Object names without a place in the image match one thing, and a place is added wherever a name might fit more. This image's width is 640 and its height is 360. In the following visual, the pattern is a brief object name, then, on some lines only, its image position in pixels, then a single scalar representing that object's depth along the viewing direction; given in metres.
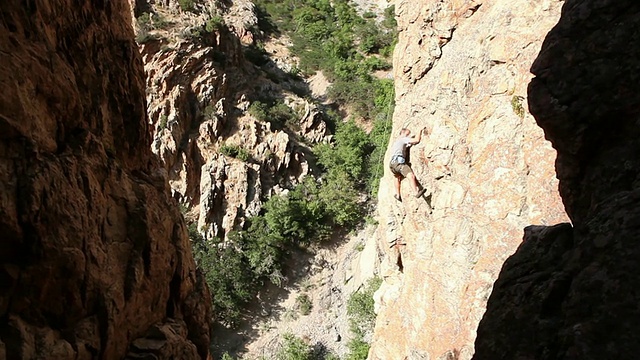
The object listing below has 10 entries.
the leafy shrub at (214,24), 33.91
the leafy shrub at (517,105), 9.44
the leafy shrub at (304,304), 28.08
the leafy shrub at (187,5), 34.25
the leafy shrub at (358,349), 23.80
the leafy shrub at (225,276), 27.72
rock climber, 12.88
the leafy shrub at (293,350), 24.66
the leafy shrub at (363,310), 24.95
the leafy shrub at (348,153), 33.61
